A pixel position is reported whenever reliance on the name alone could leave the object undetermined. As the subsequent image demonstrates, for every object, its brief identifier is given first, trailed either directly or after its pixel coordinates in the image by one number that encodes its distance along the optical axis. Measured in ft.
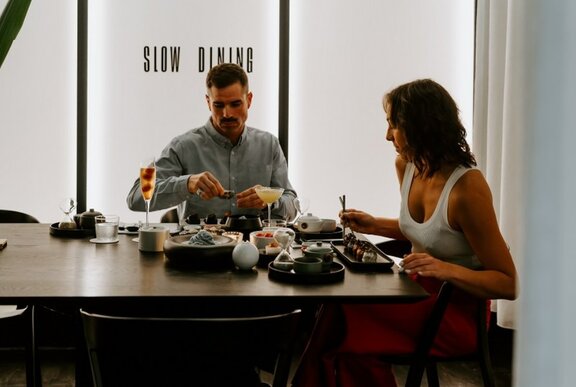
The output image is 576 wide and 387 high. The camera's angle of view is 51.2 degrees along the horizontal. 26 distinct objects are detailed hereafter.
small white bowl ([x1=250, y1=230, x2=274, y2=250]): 6.40
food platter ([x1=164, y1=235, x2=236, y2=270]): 5.72
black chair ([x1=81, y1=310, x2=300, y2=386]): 3.75
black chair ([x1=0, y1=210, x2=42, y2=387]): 7.40
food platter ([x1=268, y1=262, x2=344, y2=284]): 5.15
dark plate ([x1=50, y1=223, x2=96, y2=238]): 7.44
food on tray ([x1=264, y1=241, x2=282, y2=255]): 6.06
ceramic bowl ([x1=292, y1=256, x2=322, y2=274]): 5.20
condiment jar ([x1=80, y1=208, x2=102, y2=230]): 7.57
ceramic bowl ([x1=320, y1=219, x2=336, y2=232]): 7.63
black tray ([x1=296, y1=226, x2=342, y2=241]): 7.41
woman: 5.54
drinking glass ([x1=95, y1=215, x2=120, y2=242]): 7.11
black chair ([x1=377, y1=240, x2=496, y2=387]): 5.46
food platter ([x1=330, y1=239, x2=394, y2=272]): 5.71
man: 9.94
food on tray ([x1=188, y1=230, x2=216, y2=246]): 5.95
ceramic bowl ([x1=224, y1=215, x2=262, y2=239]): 7.52
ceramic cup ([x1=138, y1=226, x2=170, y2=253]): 6.49
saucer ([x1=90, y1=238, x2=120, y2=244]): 7.02
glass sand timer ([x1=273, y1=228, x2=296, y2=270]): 6.13
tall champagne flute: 7.30
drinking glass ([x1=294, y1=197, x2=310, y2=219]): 8.44
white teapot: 7.53
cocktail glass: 8.02
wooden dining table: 4.65
